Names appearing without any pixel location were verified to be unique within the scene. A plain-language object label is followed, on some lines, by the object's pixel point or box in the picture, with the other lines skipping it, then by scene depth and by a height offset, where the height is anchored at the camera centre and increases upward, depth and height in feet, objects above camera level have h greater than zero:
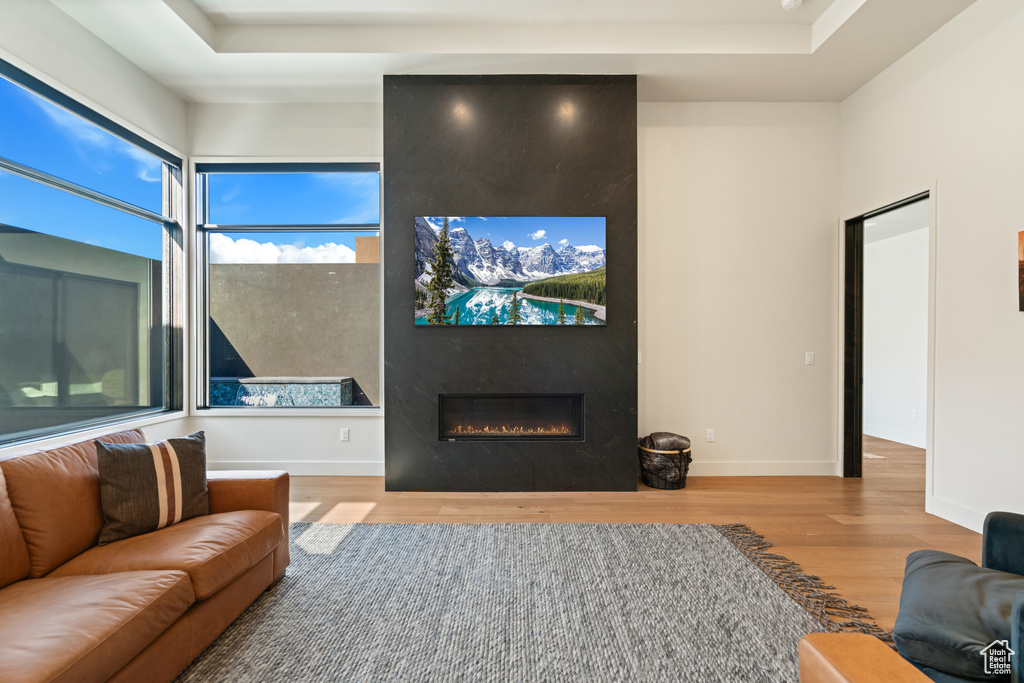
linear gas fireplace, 12.62 -1.99
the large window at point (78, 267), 9.00 +1.58
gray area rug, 5.63 -3.77
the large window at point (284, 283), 13.85 +1.63
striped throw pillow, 6.30 -2.00
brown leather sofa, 4.22 -2.57
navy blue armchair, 4.04 -2.49
